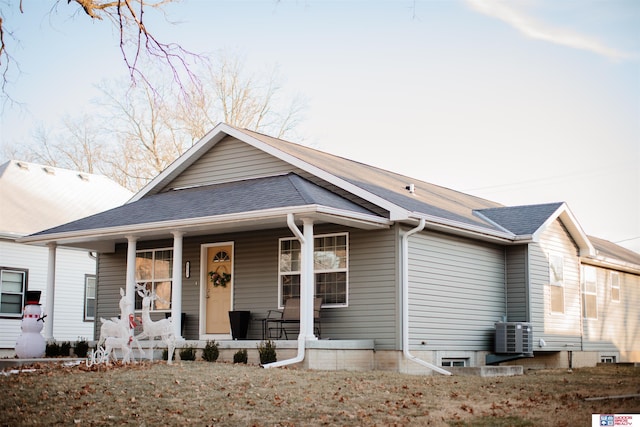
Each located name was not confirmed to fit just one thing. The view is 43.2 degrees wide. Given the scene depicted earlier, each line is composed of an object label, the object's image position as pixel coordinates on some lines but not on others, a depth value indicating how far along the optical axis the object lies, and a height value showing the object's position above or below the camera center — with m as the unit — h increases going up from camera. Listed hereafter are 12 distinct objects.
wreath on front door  17.55 +0.45
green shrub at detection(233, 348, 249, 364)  14.52 -1.06
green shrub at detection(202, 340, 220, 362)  14.83 -1.00
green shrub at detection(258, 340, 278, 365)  14.12 -0.95
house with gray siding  15.02 +0.82
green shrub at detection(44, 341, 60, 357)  17.50 -1.18
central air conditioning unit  17.19 -0.80
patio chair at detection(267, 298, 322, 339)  15.72 -0.40
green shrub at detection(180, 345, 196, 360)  15.15 -1.04
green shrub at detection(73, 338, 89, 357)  17.20 -1.12
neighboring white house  22.59 +1.28
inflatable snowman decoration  16.62 -0.78
